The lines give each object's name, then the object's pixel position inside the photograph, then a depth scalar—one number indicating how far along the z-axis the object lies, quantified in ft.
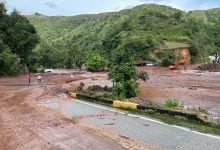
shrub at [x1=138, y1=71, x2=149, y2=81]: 75.53
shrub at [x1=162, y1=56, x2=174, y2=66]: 215.04
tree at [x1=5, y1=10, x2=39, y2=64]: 167.02
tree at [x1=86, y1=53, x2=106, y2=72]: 209.87
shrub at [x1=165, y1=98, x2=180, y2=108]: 52.60
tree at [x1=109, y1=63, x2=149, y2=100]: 70.28
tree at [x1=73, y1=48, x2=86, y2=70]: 261.24
